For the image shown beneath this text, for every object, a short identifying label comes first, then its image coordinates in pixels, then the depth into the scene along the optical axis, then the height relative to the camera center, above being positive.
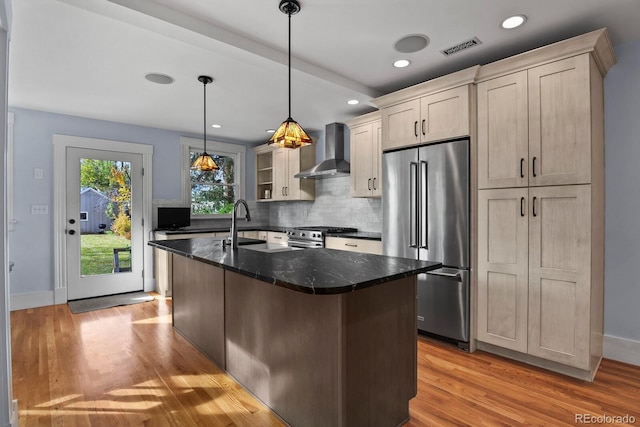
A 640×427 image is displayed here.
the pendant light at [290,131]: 2.21 +0.52
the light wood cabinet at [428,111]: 2.95 +0.94
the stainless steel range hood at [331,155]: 4.72 +0.82
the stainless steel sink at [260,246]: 3.26 -0.33
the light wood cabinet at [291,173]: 5.46 +0.64
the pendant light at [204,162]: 3.39 +0.50
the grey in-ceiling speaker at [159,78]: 3.29 +1.32
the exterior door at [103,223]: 4.59 -0.14
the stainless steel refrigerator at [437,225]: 2.95 -0.13
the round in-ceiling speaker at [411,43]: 2.66 +1.35
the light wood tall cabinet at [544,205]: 2.40 +0.05
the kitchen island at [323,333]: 1.62 -0.66
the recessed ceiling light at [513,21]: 2.37 +1.33
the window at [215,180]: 5.61 +0.55
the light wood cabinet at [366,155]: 4.09 +0.70
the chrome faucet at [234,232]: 2.70 -0.16
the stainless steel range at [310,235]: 4.45 -0.32
